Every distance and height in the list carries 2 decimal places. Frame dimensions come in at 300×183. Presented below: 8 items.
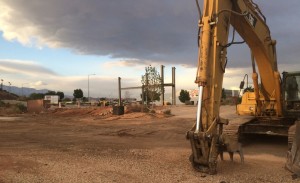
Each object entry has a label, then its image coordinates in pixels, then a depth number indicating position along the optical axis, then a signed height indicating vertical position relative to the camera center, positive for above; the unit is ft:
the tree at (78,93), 237.84 +5.30
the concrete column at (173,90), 91.40 +2.80
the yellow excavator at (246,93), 16.25 +0.68
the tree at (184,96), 173.33 +0.77
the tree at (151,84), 91.63 +5.19
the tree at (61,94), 252.08 +4.97
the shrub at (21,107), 88.92 -3.17
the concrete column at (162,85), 92.65 +4.60
